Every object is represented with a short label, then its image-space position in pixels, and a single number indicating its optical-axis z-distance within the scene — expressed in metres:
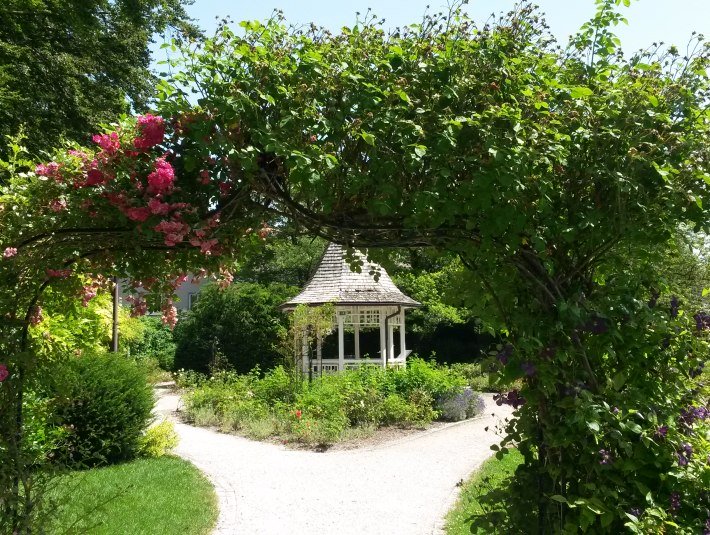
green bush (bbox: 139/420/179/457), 9.00
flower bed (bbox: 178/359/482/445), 10.93
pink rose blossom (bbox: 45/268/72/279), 3.35
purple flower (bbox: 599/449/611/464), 2.82
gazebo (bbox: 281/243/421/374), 15.91
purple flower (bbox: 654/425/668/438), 2.89
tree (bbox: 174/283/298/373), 21.31
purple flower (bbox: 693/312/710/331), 3.12
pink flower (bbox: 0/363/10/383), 3.14
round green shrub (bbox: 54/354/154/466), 8.15
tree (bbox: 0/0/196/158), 8.96
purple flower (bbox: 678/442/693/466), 2.89
